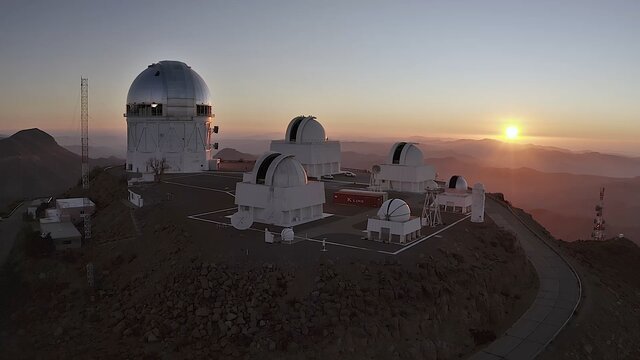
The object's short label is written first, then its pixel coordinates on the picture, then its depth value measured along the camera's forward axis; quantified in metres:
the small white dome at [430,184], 46.90
